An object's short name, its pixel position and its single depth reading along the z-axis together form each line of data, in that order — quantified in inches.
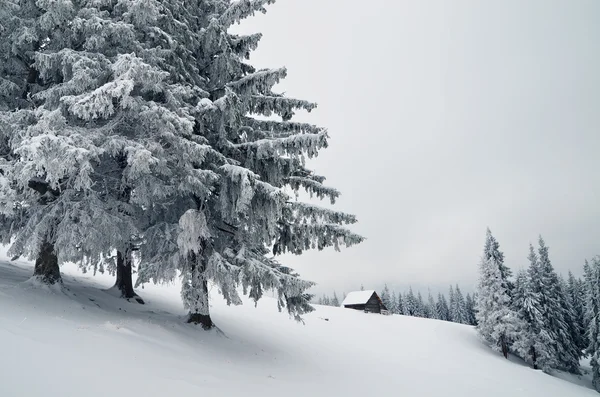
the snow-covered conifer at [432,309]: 3324.3
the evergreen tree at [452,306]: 3291.8
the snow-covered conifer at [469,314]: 2966.5
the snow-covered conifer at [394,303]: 2835.9
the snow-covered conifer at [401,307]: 2972.2
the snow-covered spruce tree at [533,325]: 1315.2
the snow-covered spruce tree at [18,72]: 334.3
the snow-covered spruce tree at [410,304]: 2939.0
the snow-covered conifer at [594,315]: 1328.7
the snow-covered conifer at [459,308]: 3051.2
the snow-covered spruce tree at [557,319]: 1427.2
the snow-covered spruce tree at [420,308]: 3101.6
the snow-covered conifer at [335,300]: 5991.1
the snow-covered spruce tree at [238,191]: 333.4
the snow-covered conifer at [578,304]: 1669.5
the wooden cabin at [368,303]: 2017.7
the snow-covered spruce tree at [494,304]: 1331.2
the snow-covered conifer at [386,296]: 2686.3
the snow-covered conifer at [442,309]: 3346.5
